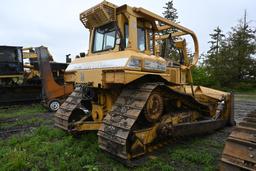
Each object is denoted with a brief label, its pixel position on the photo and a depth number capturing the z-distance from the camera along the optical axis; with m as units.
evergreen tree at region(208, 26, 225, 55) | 34.44
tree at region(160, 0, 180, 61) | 31.53
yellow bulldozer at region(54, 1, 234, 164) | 3.90
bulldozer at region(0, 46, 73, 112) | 9.71
